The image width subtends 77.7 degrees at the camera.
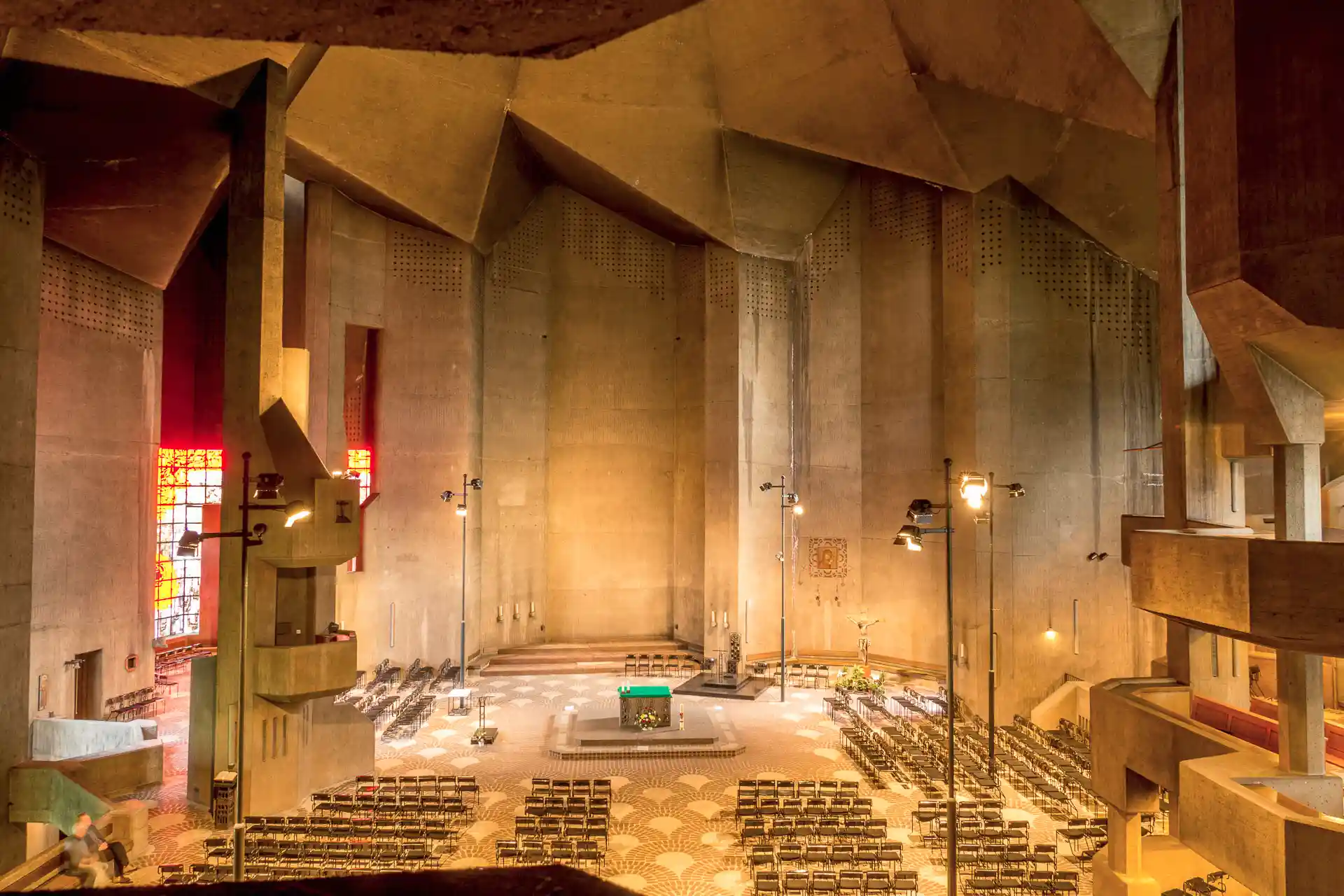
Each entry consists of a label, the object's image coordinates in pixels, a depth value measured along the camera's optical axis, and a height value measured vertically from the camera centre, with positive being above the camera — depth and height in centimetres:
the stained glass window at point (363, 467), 2305 +87
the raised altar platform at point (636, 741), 1716 -509
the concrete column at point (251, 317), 1346 +297
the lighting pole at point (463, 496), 2198 +6
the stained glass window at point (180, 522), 2269 -66
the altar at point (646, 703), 1816 -448
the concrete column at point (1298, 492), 892 +7
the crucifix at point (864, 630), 2311 -375
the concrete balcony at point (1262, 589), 700 -81
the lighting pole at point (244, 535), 857 -45
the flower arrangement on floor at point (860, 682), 2155 -483
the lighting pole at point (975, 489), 1073 +13
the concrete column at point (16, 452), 1183 +67
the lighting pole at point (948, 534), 896 -62
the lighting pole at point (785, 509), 2287 -29
